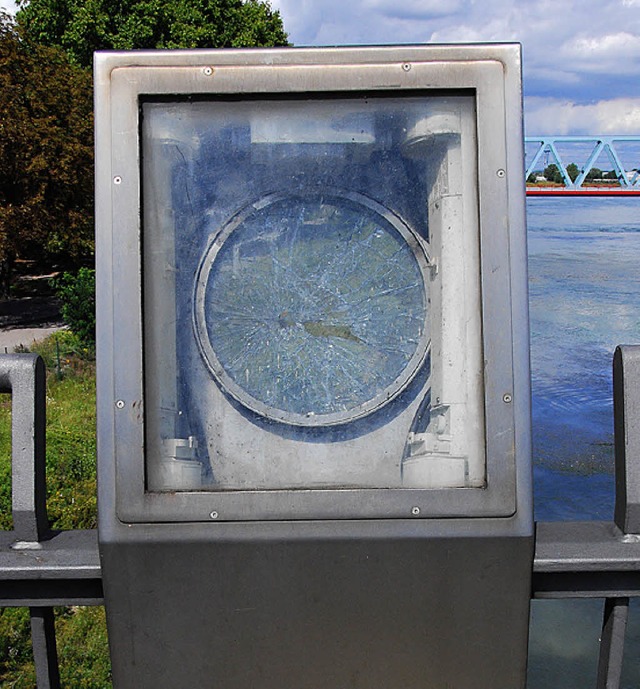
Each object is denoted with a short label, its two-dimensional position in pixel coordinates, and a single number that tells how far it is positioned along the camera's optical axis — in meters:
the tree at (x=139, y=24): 22.61
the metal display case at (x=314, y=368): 1.42
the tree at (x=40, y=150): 14.17
